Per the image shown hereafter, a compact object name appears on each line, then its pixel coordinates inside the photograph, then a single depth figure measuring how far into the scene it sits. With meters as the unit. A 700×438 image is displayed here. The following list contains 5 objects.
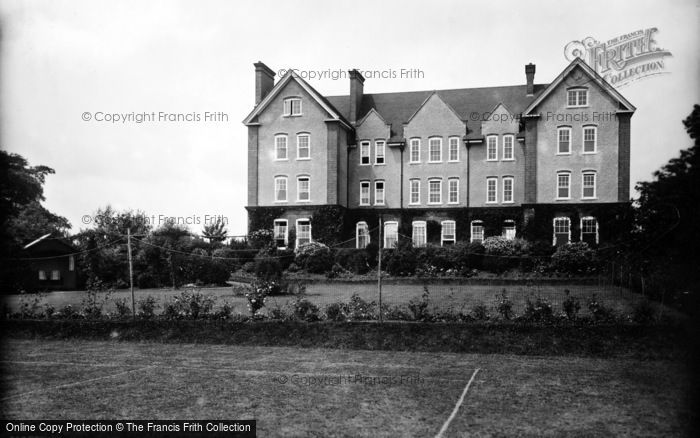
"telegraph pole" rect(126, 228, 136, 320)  16.67
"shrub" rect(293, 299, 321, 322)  15.48
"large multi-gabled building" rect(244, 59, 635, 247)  39.59
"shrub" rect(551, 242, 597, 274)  27.23
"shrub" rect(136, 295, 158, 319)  16.80
